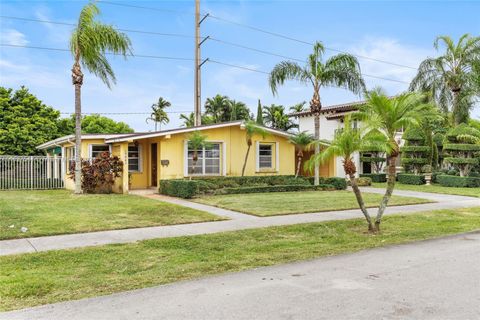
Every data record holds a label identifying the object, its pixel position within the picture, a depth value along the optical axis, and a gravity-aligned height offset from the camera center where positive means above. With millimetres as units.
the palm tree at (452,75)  25188 +5633
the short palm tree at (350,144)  8891 +486
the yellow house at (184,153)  19453 +790
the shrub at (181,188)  16484 -783
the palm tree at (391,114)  8656 +1096
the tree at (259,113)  39875 +5308
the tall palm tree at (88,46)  16938 +5064
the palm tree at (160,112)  55094 +7481
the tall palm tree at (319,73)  19984 +4571
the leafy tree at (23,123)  32344 +3836
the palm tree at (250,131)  20172 +1792
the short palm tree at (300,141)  21344 +1360
